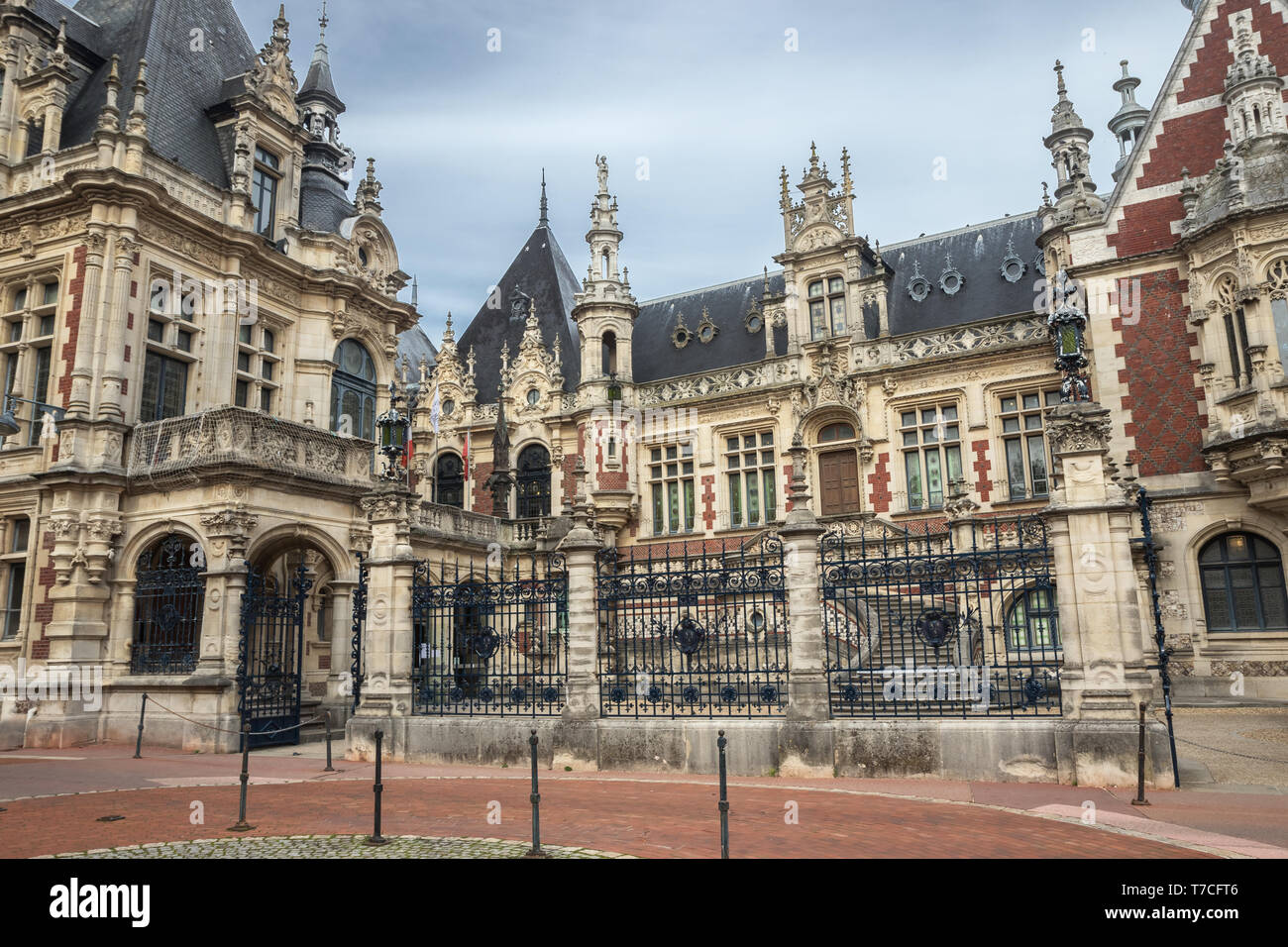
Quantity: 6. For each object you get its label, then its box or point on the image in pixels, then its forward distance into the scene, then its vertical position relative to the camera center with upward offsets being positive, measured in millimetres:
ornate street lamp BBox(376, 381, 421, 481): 15367 +3695
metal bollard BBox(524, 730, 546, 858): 6938 -1424
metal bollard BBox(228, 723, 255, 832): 8484 -1607
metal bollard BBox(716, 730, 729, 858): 6305 -1295
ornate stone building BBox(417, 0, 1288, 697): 20562 +8581
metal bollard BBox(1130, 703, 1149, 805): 9180 -1530
